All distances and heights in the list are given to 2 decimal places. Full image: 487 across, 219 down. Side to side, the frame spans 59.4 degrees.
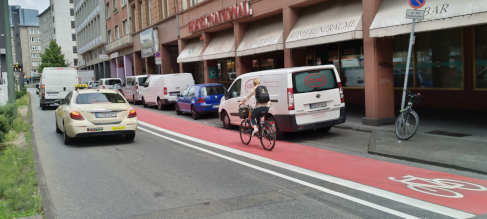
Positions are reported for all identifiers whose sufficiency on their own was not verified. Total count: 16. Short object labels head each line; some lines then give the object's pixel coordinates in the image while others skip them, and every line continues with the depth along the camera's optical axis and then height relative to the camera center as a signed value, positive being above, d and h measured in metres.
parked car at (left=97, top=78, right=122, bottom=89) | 32.45 +0.98
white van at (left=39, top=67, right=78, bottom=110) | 25.11 +0.83
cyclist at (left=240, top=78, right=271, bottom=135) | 10.03 -0.37
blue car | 17.50 -0.32
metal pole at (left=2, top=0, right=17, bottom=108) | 16.42 +1.68
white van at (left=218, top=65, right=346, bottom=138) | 10.78 -0.29
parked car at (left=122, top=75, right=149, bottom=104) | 26.62 +0.41
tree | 80.19 +7.59
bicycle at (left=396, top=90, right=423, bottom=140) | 9.79 -0.92
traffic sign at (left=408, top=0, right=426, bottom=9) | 9.93 +1.83
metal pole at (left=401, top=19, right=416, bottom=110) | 9.80 +0.93
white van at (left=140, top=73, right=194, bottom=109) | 22.03 +0.32
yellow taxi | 10.82 -0.53
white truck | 44.78 +2.09
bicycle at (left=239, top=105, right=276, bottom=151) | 9.82 -1.02
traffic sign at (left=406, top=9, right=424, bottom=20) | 9.78 +1.56
